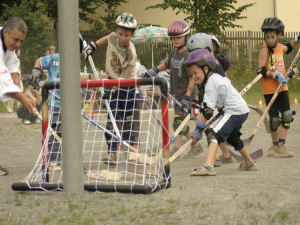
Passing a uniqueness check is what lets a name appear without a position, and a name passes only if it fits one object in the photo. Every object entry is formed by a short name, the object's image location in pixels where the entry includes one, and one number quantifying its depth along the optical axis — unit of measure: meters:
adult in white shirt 8.89
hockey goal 8.24
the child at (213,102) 9.11
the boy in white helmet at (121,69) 10.88
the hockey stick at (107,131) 10.28
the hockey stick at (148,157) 9.38
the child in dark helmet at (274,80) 11.54
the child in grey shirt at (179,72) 11.20
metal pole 7.63
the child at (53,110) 10.07
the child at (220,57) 11.32
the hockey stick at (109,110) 10.65
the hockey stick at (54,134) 9.88
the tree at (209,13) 32.15
